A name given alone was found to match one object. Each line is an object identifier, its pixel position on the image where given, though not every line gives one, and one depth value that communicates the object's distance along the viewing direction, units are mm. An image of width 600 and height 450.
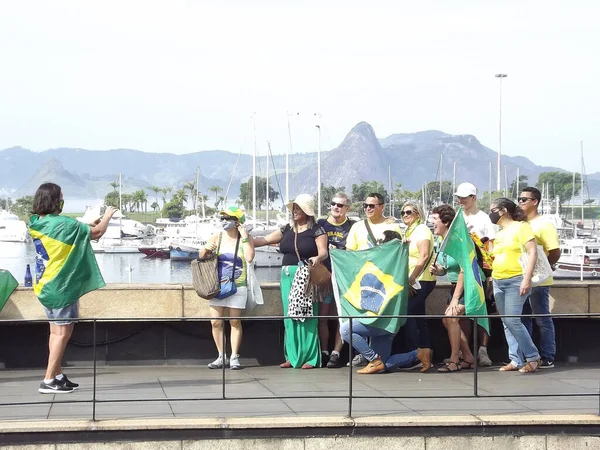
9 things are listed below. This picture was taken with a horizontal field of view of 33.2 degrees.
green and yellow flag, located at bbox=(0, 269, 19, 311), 9828
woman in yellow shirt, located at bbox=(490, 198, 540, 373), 10125
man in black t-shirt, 10781
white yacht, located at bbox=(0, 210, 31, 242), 169462
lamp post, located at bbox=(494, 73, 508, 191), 93962
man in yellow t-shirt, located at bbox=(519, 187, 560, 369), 10539
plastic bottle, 13546
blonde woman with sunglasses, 10344
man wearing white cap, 10930
